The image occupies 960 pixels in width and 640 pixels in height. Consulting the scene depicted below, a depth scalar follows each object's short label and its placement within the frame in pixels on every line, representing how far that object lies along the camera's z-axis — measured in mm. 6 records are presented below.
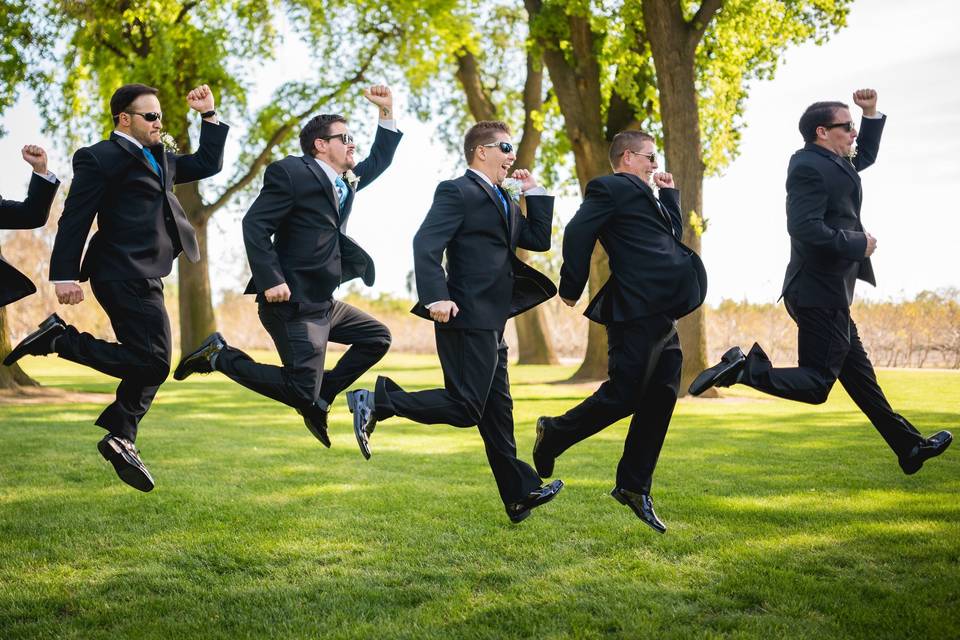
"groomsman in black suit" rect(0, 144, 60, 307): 6207
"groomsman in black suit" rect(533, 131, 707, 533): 5582
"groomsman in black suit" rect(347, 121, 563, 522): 5449
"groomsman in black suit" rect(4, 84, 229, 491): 5684
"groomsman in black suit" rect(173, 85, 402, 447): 5668
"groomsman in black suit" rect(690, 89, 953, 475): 5945
